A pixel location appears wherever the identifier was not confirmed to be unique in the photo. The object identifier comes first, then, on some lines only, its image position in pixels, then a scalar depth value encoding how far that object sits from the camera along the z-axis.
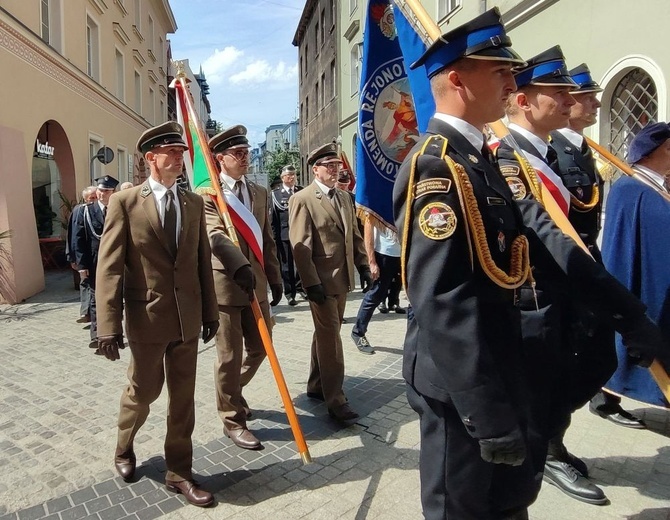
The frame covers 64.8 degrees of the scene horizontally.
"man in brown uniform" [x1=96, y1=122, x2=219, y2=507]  2.93
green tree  39.44
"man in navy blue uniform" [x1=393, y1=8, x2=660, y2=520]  1.60
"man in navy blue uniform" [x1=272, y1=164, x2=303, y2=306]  9.14
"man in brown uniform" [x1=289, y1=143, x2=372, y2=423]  4.03
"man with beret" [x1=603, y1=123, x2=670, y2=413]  3.23
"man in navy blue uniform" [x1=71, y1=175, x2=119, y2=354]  6.83
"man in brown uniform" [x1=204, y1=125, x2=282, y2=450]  3.57
